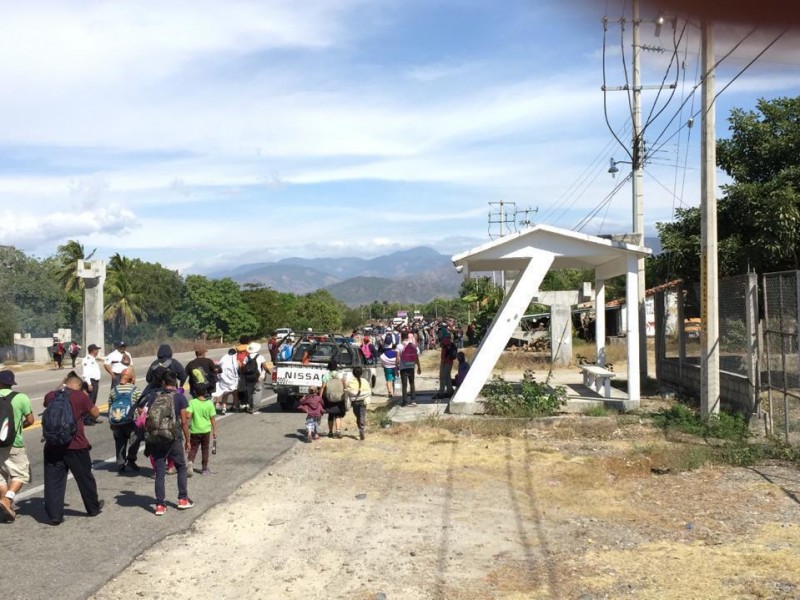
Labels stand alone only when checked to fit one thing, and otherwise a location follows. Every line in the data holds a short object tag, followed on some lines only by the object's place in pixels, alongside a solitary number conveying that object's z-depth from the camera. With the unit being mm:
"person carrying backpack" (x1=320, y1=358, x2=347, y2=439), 13727
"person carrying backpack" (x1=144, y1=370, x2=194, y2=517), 8719
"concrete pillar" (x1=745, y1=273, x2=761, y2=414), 12648
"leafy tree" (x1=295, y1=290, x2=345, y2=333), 89275
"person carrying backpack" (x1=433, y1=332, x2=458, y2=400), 18109
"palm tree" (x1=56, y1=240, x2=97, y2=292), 65688
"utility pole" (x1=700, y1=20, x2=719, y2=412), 13312
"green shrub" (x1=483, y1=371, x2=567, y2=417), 15094
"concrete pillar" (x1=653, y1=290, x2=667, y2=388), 20178
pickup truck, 17297
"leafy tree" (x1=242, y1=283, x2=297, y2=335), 78750
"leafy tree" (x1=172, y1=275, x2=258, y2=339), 72750
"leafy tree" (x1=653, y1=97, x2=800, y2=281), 15508
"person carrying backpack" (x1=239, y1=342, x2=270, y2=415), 17031
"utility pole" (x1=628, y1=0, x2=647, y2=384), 20984
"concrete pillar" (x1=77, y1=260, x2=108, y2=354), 40719
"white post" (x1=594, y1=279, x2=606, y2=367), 20047
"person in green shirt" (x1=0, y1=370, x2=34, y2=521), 8305
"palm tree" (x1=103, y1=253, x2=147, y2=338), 67562
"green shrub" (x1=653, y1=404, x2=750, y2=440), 12672
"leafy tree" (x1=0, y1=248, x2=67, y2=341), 57906
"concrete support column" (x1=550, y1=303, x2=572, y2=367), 31688
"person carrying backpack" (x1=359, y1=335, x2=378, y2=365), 22184
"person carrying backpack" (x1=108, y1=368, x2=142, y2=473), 10562
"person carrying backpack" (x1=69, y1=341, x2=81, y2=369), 37491
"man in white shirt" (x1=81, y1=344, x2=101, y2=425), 15439
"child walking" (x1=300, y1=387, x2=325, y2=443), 13508
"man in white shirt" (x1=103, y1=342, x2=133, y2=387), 13969
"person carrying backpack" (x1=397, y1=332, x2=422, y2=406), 17734
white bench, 16547
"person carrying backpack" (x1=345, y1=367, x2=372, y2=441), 13906
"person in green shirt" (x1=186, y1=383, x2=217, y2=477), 10320
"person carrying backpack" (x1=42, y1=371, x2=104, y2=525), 8203
